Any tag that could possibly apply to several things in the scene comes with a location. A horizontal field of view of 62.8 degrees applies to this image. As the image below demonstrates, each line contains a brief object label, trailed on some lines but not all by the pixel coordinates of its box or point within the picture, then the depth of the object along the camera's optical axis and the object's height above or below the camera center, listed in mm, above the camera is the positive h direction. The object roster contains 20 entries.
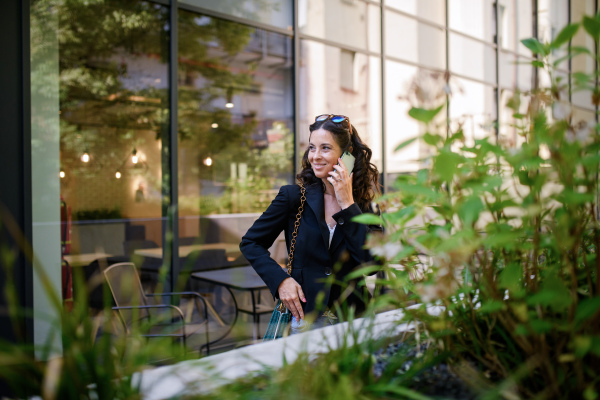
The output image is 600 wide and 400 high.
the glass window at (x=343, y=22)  6027 +2261
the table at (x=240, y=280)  4398 -809
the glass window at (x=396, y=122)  7066 +1070
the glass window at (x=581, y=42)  11492 +3598
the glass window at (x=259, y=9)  5082 +2051
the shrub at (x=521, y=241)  886 -98
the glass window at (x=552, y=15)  10266 +3887
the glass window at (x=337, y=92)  6012 +1363
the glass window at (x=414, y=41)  7066 +2319
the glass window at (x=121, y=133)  4773 +871
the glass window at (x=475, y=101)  8188 +1614
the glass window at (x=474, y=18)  7992 +2993
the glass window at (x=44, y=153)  3879 +355
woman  2479 -167
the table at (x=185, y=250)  4803 -553
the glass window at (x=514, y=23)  9031 +3267
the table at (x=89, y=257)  4750 -590
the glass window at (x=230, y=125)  5480 +929
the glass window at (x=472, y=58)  7980 +2307
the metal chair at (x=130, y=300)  4027 -920
